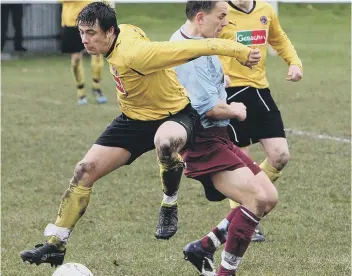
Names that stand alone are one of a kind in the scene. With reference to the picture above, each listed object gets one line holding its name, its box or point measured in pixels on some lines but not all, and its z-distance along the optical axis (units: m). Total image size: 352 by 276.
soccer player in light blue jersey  12.02
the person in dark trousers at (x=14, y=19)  45.81
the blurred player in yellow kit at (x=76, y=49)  31.17
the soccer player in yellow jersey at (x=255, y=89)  15.14
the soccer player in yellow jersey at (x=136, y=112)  11.45
